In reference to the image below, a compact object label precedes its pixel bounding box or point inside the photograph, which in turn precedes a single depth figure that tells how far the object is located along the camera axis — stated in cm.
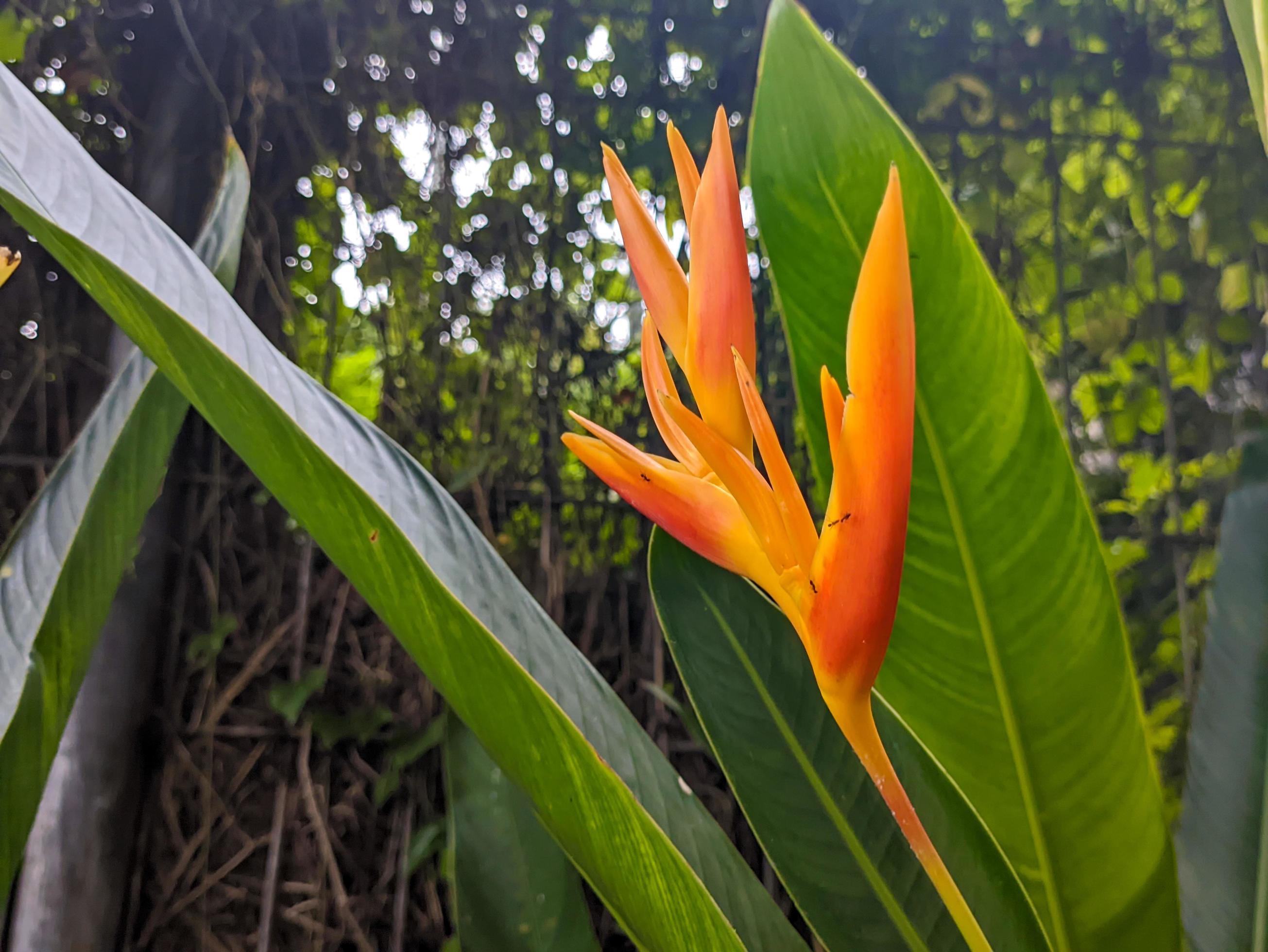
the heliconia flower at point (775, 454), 12
